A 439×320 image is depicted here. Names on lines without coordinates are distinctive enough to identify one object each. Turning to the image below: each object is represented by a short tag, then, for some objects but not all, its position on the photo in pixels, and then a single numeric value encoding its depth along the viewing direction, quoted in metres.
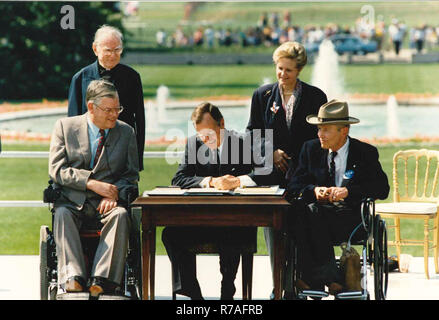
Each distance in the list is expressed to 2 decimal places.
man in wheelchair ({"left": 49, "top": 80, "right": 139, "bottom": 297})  10.62
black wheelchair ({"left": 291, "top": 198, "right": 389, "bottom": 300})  10.88
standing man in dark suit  12.07
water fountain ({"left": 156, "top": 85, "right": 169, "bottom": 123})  53.75
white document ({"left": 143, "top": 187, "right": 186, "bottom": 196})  10.98
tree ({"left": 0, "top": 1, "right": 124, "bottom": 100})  42.72
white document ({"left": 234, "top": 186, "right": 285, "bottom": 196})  10.99
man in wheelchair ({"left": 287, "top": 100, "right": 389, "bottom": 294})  11.04
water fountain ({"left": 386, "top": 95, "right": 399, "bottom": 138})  47.03
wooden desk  10.54
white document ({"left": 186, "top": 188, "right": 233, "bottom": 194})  10.98
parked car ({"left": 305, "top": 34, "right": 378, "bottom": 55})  71.12
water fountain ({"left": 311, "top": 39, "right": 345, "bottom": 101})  60.03
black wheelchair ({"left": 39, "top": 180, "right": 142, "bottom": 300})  10.90
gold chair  13.70
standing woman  11.96
